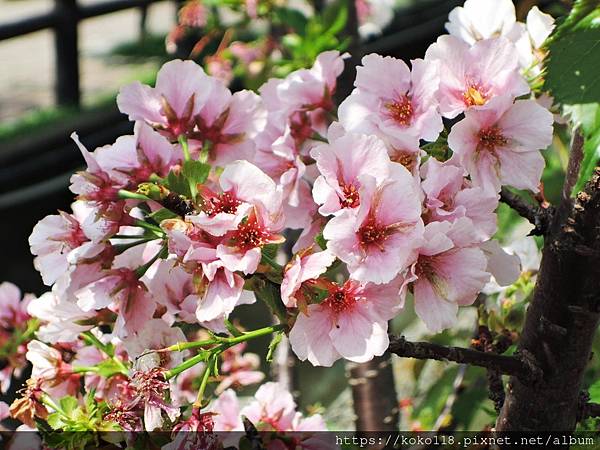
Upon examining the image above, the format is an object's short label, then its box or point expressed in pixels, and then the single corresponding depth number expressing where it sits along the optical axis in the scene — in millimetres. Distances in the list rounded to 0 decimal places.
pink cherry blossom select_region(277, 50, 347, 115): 627
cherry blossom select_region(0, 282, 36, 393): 690
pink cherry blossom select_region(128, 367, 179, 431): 558
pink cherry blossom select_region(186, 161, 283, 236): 558
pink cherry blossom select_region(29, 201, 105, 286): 590
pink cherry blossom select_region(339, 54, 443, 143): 559
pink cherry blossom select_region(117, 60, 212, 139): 606
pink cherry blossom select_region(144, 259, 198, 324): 589
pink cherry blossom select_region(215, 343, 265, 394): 718
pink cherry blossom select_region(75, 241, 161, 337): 580
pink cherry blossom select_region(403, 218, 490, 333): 544
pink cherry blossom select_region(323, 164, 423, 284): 534
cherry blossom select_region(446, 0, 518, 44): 607
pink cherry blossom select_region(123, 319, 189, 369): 595
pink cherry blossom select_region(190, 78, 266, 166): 620
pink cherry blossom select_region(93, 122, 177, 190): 583
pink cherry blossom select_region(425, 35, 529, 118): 562
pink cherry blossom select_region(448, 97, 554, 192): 556
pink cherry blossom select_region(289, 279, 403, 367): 552
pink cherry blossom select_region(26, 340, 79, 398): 632
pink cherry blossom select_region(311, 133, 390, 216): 541
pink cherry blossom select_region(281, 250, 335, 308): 542
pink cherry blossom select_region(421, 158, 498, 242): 548
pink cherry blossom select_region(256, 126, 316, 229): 603
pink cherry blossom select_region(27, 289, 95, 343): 612
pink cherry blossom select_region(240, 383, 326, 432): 644
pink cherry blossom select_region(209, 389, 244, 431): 652
